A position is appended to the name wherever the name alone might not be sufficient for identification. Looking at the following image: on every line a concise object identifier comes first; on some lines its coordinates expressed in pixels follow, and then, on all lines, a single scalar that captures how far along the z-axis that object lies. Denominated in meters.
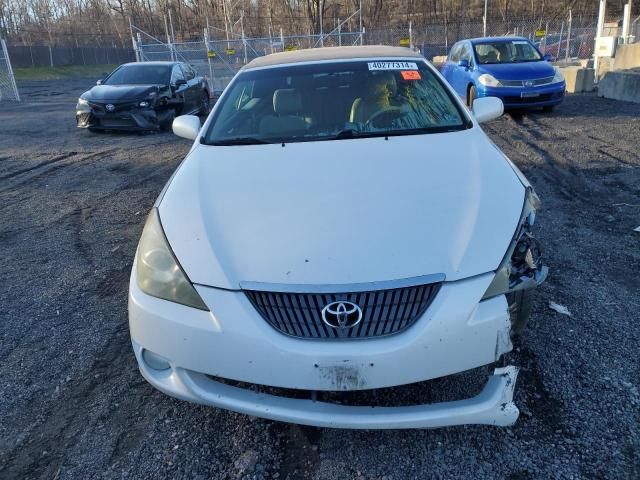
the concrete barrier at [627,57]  13.27
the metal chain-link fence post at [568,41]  23.56
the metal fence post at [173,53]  18.65
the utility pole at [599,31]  14.91
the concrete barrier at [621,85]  11.35
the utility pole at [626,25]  15.22
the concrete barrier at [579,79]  14.12
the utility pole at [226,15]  32.86
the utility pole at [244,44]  18.56
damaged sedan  10.18
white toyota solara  1.93
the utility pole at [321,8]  36.11
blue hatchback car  10.18
